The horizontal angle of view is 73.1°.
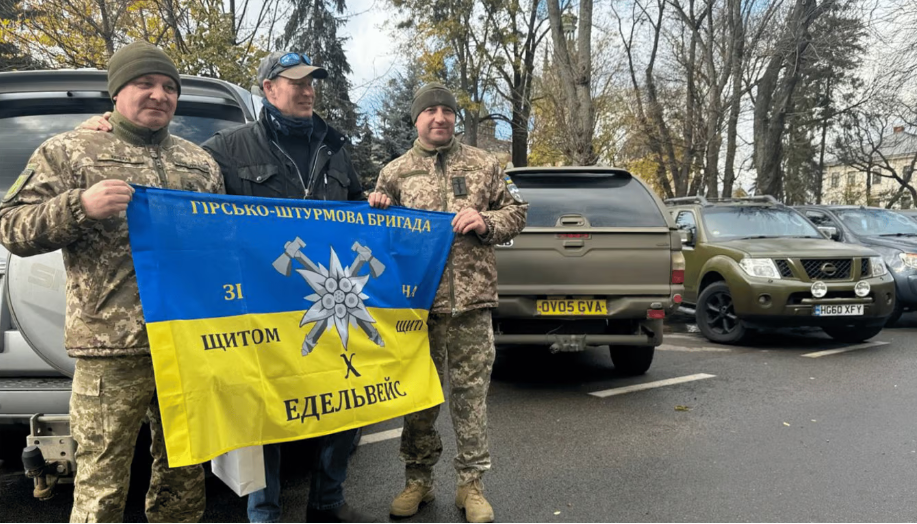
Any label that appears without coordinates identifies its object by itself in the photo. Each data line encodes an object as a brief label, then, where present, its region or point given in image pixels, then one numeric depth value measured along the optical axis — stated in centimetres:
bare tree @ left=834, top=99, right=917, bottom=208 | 3519
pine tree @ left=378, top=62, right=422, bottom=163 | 2445
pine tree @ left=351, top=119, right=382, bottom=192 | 2212
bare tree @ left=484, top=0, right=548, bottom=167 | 2288
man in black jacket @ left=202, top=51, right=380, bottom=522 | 268
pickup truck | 512
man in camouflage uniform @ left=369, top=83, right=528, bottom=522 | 310
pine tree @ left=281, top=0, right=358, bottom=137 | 2202
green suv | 702
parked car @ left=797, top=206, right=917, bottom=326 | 878
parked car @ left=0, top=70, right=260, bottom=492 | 244
